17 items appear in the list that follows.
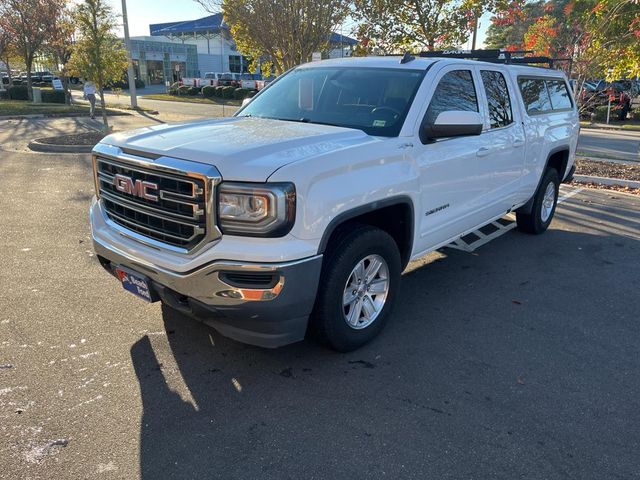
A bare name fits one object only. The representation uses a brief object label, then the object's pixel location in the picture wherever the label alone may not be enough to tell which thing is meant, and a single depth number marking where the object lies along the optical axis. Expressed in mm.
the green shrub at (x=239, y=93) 35594
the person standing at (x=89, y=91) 17905
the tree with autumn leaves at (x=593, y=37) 10875
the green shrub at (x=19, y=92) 30547
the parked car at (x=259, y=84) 39806
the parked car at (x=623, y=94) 22275
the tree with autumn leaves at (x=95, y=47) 15141
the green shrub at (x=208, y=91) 37938
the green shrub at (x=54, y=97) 28734
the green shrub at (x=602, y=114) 23545
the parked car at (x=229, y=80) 42925
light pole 23119
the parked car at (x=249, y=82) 40309
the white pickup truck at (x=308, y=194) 2854
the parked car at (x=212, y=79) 44319
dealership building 63125
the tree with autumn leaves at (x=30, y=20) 26047
